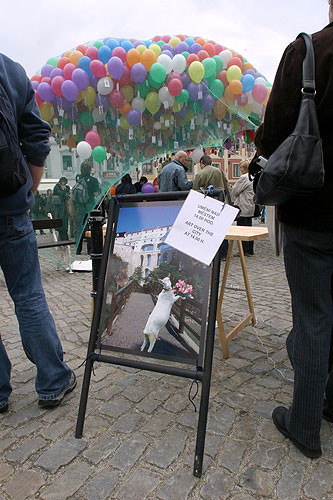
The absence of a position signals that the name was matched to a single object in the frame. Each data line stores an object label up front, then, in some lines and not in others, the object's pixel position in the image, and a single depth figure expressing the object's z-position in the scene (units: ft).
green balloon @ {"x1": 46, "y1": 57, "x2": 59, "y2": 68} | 20.28
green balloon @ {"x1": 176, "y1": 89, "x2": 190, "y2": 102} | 21.02
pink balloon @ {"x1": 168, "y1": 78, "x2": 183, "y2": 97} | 20.21
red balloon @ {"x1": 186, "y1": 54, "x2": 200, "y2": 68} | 20.68
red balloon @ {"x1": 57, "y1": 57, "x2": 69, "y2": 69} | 19.70
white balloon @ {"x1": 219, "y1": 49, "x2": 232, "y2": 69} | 21.43
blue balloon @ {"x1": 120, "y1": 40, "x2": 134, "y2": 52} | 19.77
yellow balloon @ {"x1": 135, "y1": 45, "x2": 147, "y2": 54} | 19.80
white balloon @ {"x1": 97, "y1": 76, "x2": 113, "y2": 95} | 19.20
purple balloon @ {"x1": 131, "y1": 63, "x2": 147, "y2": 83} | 19.33
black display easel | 5.58
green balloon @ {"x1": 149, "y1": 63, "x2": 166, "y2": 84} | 19.60
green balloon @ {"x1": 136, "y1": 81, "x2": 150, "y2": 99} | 20.40
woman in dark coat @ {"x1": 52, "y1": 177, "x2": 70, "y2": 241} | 19.72
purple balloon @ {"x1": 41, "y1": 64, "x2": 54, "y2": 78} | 19.93
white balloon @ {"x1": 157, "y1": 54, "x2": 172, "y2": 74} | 19.95
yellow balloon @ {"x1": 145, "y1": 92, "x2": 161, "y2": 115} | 20.70
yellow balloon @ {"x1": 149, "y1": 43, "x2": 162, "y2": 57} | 20.20
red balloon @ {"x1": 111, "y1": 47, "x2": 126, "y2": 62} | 19.21
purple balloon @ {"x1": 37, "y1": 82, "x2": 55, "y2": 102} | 19.42
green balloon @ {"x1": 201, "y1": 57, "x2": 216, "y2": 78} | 20.72
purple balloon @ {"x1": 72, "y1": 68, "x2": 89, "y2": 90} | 18.93
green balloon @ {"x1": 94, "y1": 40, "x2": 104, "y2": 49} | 19.89
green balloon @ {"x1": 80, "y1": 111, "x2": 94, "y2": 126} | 20.54
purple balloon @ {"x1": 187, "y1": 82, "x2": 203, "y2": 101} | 21.09
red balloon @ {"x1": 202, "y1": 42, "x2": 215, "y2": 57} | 21.21
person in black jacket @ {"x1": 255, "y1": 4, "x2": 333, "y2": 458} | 4.89
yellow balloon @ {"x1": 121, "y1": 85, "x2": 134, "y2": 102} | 20.17
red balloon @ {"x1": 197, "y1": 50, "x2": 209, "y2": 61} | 20.93
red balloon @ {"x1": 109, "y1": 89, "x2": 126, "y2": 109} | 19.92
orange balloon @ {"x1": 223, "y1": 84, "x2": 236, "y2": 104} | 21.70
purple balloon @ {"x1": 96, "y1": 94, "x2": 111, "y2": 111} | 19.94
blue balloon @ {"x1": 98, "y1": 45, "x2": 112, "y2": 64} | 19.19
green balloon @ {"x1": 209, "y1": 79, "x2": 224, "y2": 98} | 21.31
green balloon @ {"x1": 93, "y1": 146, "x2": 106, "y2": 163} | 20.10
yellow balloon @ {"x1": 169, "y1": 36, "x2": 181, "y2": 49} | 21.60
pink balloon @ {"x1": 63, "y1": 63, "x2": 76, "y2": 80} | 19.15
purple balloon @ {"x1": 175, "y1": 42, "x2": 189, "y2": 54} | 21.06
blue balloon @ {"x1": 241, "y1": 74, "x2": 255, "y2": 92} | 21.43
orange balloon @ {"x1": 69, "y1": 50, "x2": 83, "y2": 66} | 19.54
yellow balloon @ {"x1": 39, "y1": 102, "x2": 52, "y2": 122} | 19.94
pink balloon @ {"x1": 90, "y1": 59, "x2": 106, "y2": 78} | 19.04
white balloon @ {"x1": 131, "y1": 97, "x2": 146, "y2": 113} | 20.72
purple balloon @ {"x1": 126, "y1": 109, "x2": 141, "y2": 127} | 20.77
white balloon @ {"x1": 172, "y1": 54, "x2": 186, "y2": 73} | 20.16
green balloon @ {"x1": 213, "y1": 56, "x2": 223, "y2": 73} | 21.26
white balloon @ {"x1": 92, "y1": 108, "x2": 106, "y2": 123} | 20.40
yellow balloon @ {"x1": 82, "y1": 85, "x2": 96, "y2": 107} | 19.67
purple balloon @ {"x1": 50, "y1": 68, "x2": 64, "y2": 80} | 19.47
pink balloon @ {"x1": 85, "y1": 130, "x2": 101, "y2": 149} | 20.17
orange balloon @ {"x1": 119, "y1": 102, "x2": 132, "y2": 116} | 20.79
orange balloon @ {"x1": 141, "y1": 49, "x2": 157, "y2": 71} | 19.53
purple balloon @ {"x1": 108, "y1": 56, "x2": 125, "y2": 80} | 18.92
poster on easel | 5.81
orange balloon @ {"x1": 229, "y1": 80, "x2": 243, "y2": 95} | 21.16
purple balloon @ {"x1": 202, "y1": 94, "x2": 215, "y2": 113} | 21.84
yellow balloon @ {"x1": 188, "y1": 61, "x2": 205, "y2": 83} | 20.24
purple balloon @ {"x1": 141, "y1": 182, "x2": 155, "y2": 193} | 36.22
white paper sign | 5.48
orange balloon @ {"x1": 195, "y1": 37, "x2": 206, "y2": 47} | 21.50
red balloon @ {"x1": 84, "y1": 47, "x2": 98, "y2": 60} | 19.40
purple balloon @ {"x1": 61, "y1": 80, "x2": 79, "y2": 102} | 18.89
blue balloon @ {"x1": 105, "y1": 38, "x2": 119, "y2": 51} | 19.52
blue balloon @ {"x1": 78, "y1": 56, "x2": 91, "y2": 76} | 19.18
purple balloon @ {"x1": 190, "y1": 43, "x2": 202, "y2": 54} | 21.07
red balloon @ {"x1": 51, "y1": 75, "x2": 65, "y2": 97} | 19.15
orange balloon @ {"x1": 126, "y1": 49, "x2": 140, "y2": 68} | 19.24
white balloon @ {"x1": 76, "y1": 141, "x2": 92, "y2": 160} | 19.80
